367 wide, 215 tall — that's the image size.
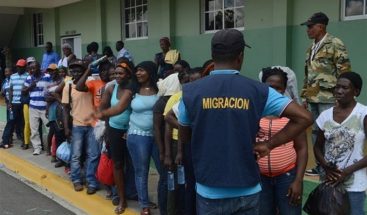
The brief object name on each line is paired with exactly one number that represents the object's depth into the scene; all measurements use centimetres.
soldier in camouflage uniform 517
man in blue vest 243
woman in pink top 328
